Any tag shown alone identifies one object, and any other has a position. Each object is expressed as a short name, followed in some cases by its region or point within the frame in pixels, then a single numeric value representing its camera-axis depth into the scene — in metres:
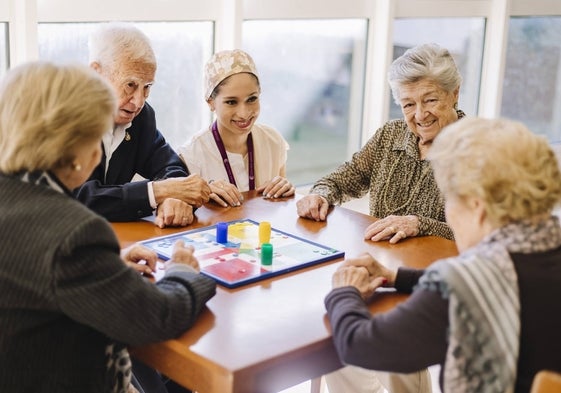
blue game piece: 2.21
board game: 1.97
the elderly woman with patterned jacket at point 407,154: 2.71
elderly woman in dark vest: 1.45
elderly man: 2.44
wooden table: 1.52
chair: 1.30
